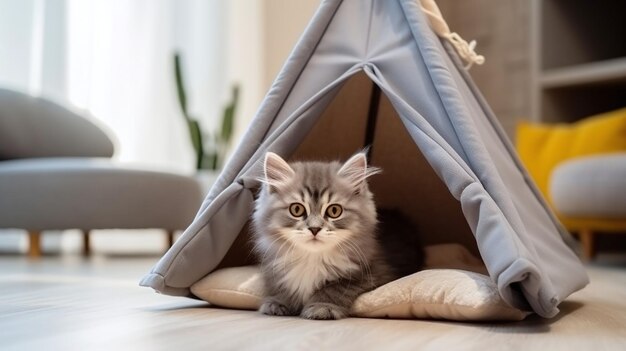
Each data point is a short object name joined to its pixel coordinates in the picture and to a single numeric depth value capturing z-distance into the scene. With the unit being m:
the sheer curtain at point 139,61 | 4.29
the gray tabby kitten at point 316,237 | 1.69
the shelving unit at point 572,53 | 4.48
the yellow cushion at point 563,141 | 3.73
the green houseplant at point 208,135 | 4.64
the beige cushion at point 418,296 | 1.60
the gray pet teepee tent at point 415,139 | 1.56
